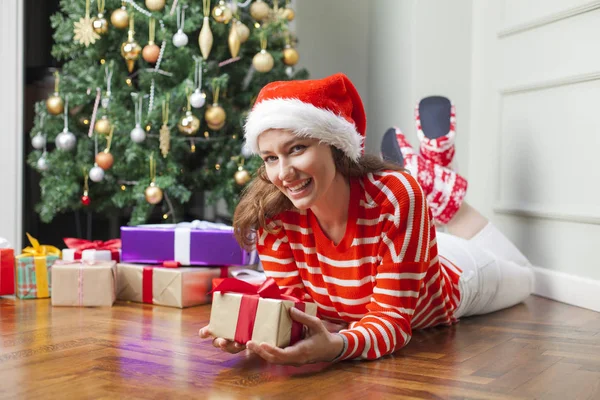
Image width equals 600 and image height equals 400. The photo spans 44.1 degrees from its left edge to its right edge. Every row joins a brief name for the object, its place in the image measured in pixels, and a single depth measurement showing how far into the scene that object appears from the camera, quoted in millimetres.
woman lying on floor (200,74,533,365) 1488
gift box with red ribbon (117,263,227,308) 2318
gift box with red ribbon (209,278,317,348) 1396
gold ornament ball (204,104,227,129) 2725
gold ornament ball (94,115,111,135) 2678
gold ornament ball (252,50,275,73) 2777
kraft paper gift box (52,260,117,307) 2271
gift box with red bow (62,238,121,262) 2488
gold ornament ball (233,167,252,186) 2771
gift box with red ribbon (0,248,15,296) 2408
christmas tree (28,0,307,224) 2705
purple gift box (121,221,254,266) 2400
